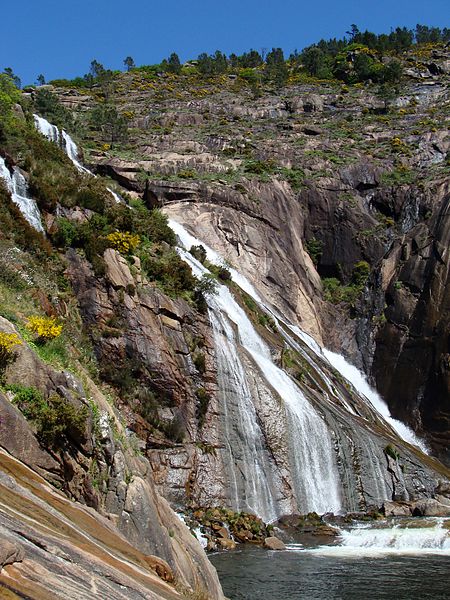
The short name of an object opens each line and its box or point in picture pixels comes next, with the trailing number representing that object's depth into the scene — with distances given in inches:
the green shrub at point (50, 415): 513.7
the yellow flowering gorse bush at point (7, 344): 542.6
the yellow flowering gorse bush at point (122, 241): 1266.0
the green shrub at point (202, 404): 1153.4
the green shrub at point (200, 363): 1205.7
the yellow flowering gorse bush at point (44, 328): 667.1
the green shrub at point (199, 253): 1722.4
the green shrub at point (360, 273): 2278.5
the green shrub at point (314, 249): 2362.2
